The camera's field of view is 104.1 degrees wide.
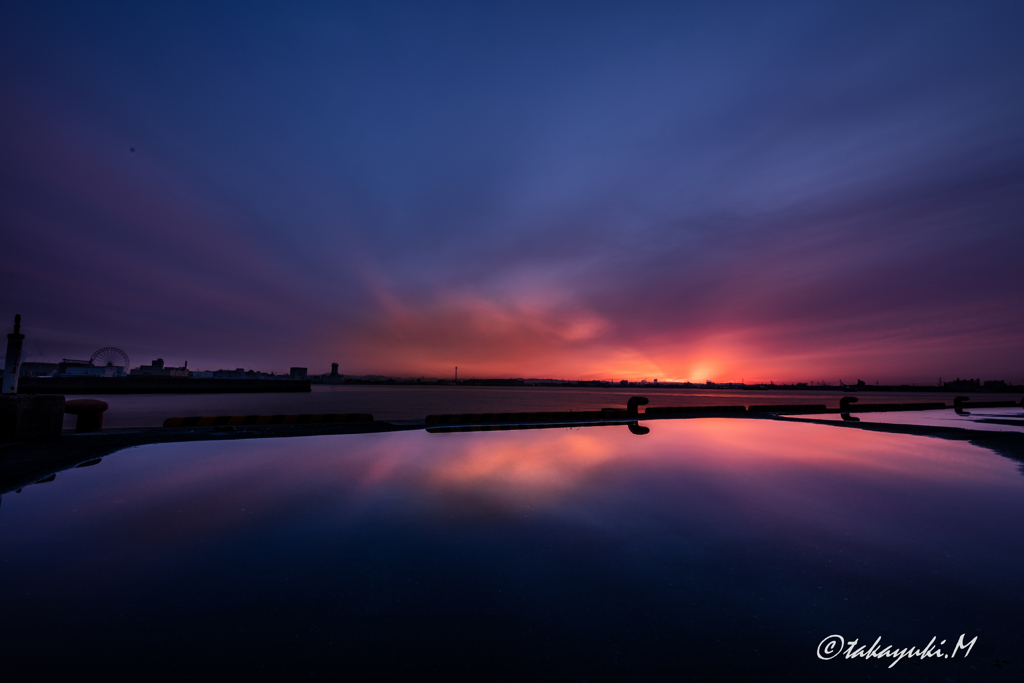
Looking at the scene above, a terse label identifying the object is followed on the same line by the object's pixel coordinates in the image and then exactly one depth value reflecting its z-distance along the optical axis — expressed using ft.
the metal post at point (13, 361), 32.50
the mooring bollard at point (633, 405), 65.32
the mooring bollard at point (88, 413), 38.25
